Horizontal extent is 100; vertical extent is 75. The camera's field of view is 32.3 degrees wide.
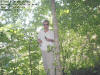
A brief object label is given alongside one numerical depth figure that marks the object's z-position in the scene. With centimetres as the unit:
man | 419
